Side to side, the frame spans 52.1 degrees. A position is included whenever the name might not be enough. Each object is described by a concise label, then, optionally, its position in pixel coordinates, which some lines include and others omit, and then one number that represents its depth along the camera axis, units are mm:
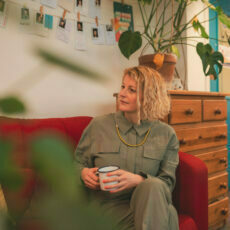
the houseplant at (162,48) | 1444
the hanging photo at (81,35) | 1515
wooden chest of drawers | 1434
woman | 1114
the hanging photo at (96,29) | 1638
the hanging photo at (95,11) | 1427
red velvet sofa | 1062
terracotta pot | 1486
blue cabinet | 2500
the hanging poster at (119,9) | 1511
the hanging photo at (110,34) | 1650
